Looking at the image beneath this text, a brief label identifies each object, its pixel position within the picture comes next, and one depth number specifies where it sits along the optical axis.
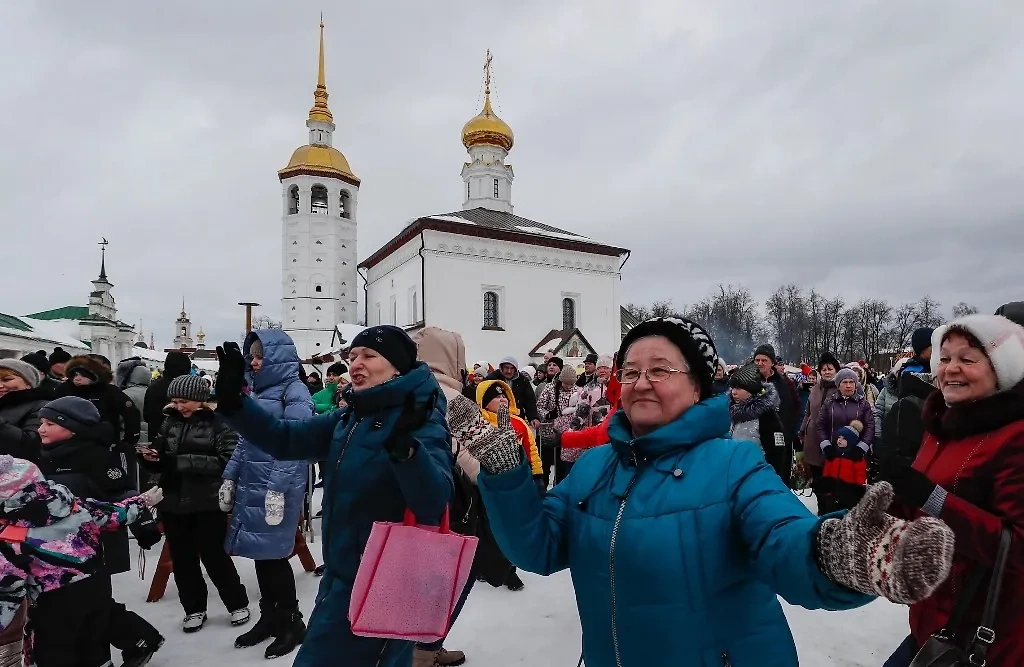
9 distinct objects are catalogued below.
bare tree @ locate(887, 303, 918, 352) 53.75
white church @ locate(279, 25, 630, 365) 30.84
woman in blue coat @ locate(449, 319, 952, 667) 1.39
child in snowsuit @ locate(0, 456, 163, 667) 2.63
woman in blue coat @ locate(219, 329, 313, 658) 3.75
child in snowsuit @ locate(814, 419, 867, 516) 5.59
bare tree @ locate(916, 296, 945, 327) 55.41
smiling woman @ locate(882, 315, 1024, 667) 1.71
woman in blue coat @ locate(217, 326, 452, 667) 2.37
